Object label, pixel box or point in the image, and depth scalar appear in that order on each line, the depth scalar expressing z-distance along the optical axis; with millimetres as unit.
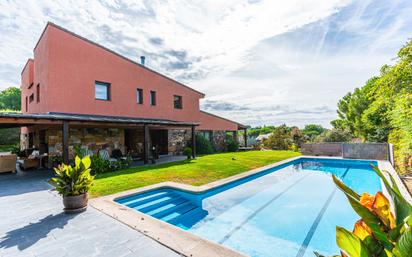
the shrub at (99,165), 9703
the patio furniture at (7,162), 9980
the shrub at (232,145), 22922
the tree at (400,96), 8961
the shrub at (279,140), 25500
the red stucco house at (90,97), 10609
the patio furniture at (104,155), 10914
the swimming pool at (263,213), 4719
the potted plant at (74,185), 4820
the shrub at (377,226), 1030
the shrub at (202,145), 19344
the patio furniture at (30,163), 10922
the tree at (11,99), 38312
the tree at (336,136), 22656
